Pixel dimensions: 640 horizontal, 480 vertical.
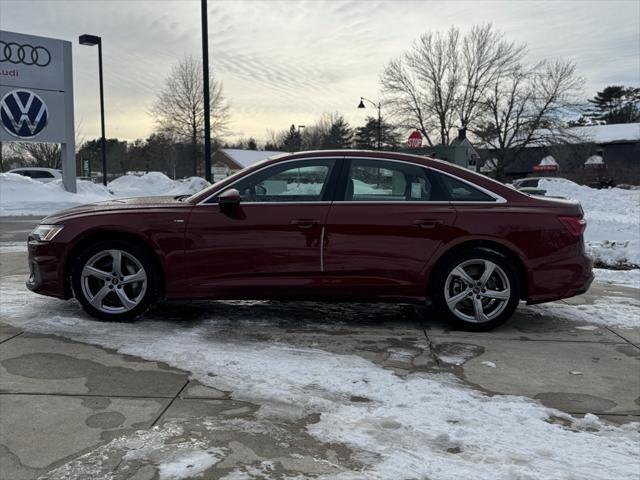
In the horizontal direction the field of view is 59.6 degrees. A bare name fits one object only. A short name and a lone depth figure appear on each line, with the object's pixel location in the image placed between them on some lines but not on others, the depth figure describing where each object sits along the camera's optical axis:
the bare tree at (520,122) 43.31
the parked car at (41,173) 28.20
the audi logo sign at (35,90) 19.91
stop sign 26.90
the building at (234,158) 75.62
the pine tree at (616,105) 80.81
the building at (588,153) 46.59
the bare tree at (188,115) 37.47
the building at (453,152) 15.75
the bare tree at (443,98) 46.22
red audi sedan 4.82
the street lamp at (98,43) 23.67
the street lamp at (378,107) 39.78
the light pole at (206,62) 13.37
